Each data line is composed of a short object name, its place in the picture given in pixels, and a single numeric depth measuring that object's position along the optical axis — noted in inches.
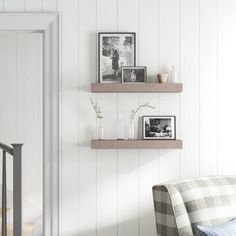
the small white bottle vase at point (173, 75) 146.6
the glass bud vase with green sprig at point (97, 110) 148.6
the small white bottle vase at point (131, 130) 147.7
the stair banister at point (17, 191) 117.5
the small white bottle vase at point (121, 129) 147.9
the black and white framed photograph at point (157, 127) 148.1
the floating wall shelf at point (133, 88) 143.7
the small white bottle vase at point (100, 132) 146.1
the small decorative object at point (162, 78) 145.7
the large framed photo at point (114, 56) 148.2
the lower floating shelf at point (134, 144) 144.1
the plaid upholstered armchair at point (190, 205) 115.7
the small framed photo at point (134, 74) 147.0
